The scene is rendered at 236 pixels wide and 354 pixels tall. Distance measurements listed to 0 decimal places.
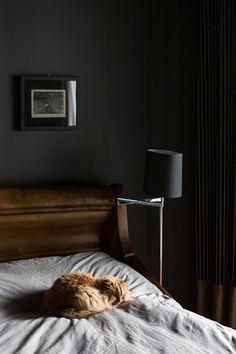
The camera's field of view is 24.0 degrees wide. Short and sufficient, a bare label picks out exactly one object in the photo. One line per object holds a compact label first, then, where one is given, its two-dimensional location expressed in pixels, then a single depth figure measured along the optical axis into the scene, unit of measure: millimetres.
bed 1782
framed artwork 2709
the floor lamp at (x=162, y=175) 2426
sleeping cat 1987
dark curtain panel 2873
